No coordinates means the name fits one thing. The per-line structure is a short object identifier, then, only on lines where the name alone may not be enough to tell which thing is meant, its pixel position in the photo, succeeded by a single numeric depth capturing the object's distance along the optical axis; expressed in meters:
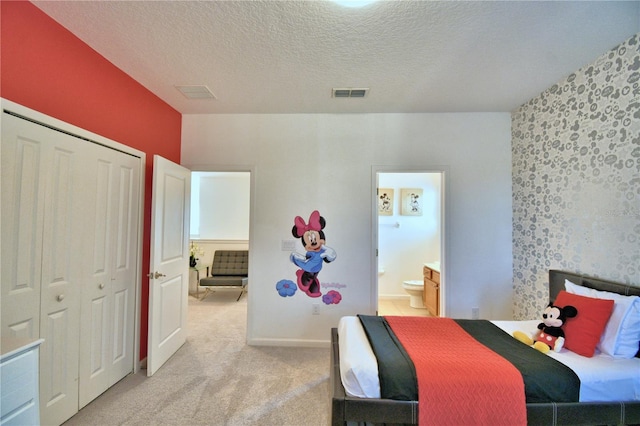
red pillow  1.60
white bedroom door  2.32
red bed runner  1.33
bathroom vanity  3.47
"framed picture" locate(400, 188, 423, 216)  4.64
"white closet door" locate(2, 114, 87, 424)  1.45
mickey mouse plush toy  1.65
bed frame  1.36
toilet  4.12
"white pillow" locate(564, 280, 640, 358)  1.56
